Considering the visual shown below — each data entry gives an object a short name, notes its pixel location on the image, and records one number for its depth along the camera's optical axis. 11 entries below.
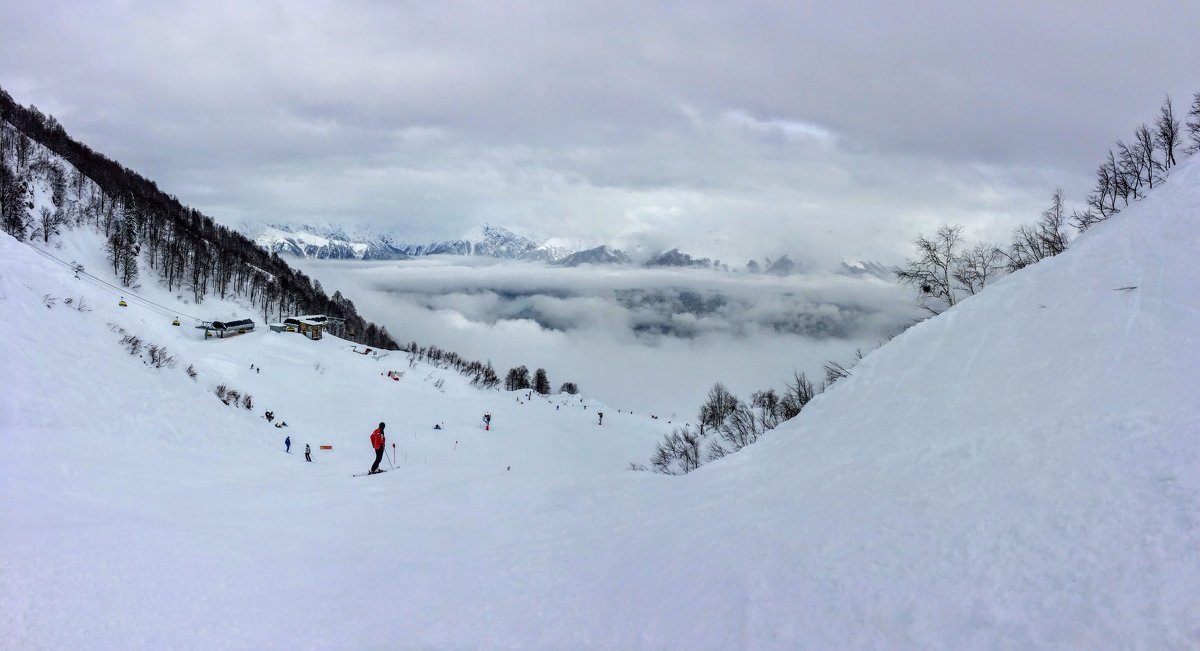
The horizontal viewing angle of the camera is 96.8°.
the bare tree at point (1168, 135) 25.69
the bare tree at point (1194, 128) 24.30
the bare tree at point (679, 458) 39.49
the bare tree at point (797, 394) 31.52
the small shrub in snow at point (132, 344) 26.63
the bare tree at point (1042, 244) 26.86
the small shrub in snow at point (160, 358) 27.14
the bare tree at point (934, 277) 28.47
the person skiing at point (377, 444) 21.09
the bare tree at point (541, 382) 178.38
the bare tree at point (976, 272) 28.16
